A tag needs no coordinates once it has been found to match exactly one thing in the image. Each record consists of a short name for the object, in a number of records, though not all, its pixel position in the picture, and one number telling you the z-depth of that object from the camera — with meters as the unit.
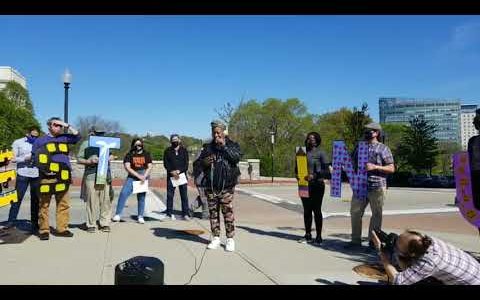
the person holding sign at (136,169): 9.07
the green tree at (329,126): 58.62
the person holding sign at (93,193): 7.95
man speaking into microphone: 6.43
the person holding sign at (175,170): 9.85
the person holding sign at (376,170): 6.52
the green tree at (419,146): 52.25
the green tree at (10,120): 54.49
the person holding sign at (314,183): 7.12
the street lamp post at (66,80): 13.55
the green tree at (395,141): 56.17
